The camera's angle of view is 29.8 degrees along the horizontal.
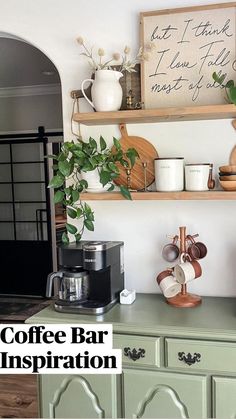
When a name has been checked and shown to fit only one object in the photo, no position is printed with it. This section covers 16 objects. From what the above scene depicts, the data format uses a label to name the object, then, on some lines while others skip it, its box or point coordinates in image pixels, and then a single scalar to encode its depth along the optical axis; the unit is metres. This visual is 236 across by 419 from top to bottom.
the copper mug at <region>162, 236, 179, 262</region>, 2.18
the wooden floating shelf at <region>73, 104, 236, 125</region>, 1.97
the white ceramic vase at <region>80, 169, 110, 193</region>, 2.19
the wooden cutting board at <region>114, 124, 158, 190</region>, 2.27
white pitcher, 2.09
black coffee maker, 2.04
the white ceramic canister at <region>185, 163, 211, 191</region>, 2.04
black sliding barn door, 5.27
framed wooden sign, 2.11
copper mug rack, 2.09
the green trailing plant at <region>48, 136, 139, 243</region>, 2.11
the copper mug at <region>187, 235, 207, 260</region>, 2.14
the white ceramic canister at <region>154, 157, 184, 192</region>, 2.07
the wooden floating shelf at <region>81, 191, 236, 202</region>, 1.97
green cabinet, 1.78
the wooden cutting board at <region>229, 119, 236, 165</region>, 2.18
